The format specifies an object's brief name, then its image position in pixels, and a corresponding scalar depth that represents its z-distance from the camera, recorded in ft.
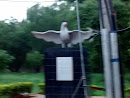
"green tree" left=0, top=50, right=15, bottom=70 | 41.60
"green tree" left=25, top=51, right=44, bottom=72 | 64.95
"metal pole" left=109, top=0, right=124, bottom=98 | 21.01
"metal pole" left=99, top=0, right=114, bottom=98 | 21.14
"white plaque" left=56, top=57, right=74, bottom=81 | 25.20
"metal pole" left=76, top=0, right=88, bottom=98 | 23.60
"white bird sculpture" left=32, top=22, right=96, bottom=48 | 25.55
